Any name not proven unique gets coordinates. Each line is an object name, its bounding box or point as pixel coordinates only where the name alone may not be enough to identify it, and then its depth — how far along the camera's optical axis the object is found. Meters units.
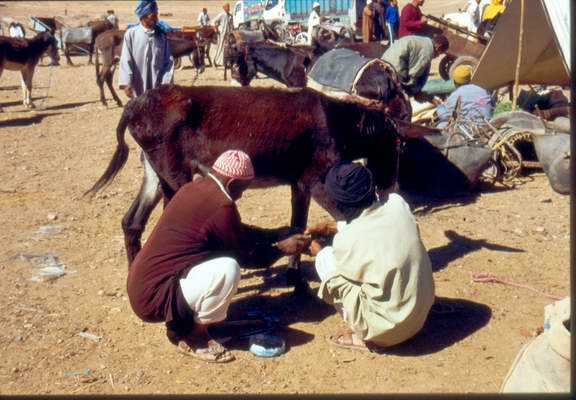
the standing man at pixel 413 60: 11.04
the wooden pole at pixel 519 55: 9.22
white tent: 10.14
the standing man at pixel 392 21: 19.80
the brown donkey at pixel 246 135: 5.56
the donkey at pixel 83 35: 27.41
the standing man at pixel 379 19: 21.77
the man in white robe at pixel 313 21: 24.58
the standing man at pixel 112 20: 28.52
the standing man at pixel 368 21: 21.77
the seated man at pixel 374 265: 4.30
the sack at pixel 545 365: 3.47
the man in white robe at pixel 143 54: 6.68
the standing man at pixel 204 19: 33.25
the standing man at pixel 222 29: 24.02
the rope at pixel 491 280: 5.53
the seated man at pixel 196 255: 4.36
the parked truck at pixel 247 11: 31.72
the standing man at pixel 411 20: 15.84
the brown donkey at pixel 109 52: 15.62
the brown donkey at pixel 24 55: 15.73
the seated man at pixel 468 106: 8.81
